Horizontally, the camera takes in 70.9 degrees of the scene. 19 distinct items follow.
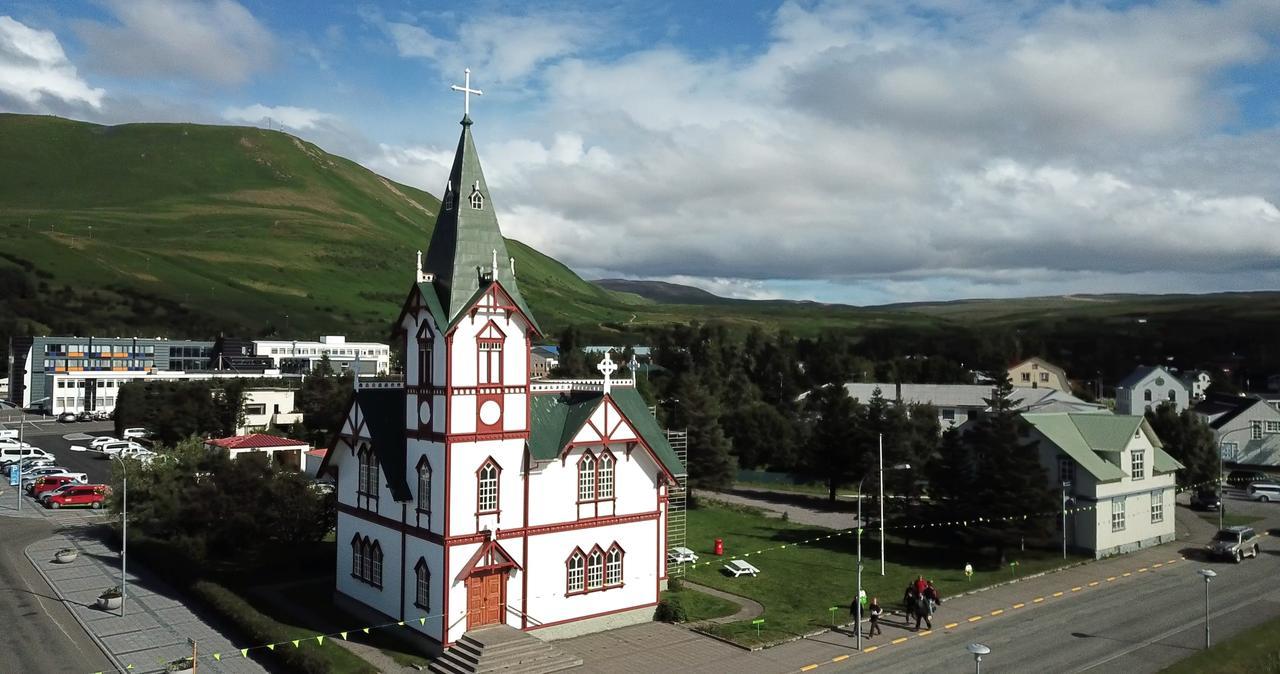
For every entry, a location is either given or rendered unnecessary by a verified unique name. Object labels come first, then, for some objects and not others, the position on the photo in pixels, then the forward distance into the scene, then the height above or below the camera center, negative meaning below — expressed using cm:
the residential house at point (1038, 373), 12750 -321
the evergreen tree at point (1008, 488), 4303 -675
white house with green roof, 4659 -679
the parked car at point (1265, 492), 6581 -1039
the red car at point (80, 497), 5641 -953
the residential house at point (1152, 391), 10100 -457
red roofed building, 6438 -719
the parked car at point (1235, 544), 4519 -985
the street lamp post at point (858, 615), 3180 -950
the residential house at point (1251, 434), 8038 -754
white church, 3175 -484
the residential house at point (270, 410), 8881 -624
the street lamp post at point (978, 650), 2345 -786
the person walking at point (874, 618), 3326 -994
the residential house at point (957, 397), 9144 -507
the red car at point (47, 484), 5891 -905
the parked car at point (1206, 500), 6138 -1030
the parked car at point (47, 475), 6223 -918
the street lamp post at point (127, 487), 3904 -687
